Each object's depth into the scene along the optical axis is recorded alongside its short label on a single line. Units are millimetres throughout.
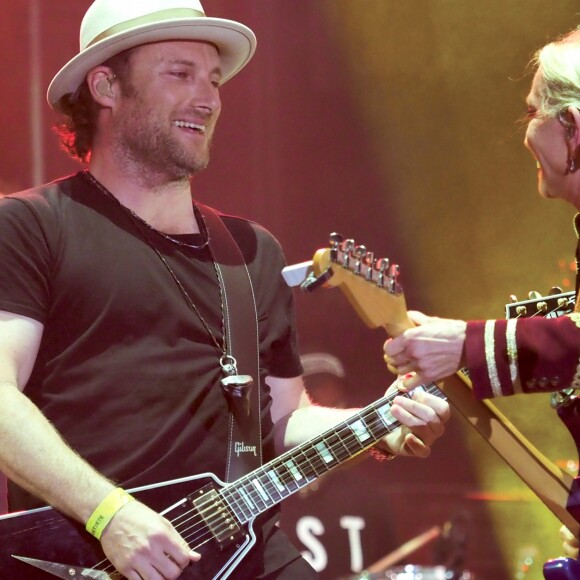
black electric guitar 4945
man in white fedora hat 4953
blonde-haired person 4738
